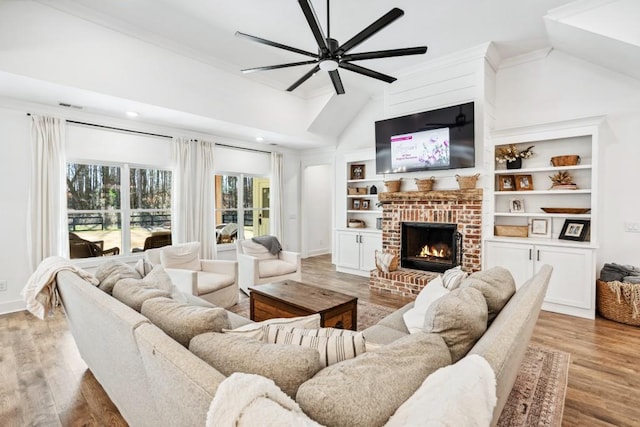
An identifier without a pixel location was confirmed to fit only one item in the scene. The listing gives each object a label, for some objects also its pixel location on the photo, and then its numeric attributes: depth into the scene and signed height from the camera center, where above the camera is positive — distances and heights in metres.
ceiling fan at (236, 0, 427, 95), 2.21 +1.25
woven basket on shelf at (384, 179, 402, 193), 5.02 +0.30
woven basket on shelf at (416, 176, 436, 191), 4.63 +0.31
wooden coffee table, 2.73 -0.89
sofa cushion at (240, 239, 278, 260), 4.75 -0.67
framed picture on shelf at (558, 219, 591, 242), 3.90 -0.32
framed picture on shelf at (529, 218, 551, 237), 4.26 -0.31
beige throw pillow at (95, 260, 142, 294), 2.10 -0.48
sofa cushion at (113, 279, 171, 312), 1.75 -0.50
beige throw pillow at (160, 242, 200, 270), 3.93 -0.65
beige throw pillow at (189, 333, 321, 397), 1.05 -0.54
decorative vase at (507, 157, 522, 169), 4.34 +0.56
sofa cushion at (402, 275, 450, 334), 2.07 -0.72
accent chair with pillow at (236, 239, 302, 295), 4.38 -0.87
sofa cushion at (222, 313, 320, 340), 1.46 -0.63
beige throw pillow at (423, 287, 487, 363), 1.44 -0.55
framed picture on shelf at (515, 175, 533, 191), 4.36 +0.30
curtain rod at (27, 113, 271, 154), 4.37 +1.13
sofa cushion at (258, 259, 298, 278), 4.42 -0.90
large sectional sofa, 0.93 -0.56
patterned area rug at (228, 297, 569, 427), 1.96 -1.31
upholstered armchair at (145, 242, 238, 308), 3.50 -0.83
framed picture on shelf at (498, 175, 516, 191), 4.46 +0.30
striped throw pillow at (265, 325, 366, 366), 1.29 -0.59
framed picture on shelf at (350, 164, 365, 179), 6.41 +0.66
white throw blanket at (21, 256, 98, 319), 2.28 -0.59
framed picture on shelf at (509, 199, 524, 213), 4.46 -0.03
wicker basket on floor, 3.39 -1.12
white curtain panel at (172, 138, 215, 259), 5.37 +0.18
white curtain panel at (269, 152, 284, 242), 6.93 +0.14
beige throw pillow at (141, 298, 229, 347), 1.37 -0.52
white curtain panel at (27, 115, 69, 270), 4.00 +0.16
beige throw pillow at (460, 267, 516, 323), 1.86 -0.51
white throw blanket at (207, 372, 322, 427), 0.73 -0.48
